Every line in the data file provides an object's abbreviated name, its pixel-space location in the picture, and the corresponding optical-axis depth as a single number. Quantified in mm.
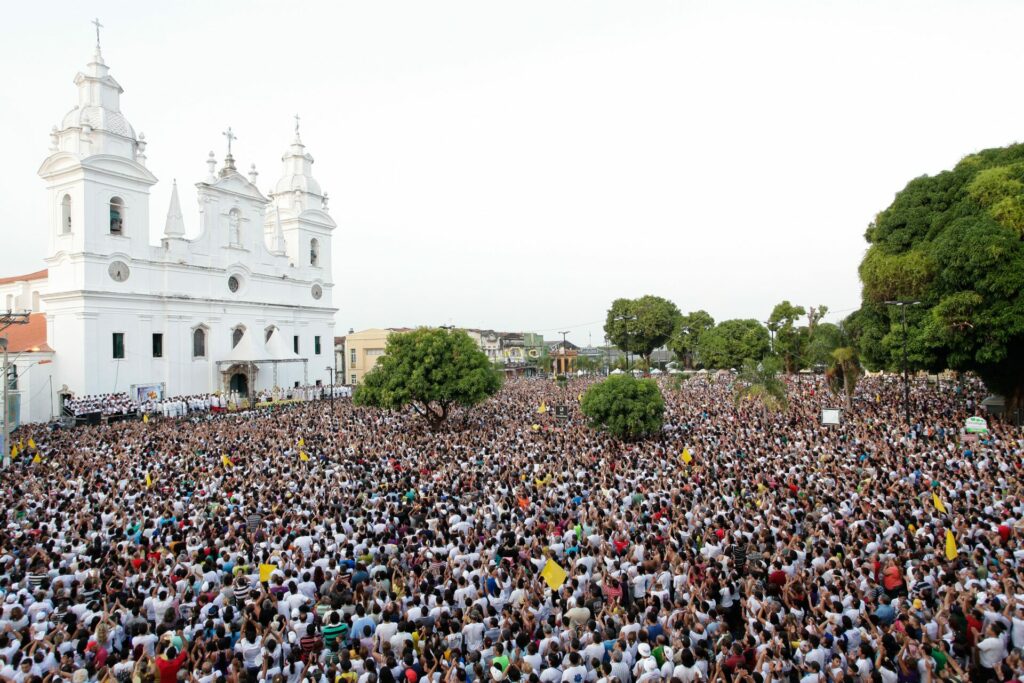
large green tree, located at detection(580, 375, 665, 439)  21812
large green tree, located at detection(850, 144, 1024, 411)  21016
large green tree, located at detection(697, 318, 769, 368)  69312
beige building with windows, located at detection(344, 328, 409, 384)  68000
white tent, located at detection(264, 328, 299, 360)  44372
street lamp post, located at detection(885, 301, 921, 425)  22188
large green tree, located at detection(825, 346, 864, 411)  29547
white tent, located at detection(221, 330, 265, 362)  41469
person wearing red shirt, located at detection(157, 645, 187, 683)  6980
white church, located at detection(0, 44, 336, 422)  34188
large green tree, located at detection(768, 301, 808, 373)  65375
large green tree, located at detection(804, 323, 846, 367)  31328
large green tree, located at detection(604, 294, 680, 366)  73500
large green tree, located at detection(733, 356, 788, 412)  26984
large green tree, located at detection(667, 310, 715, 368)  76562
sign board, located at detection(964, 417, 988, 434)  18719
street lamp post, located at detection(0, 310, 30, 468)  21188
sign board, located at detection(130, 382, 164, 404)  35812
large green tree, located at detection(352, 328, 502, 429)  25594
